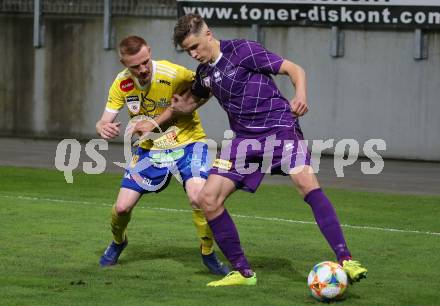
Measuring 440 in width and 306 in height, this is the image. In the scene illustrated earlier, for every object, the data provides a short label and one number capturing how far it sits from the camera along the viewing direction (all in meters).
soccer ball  16.71
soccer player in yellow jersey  19.72
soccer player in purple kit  17.70
